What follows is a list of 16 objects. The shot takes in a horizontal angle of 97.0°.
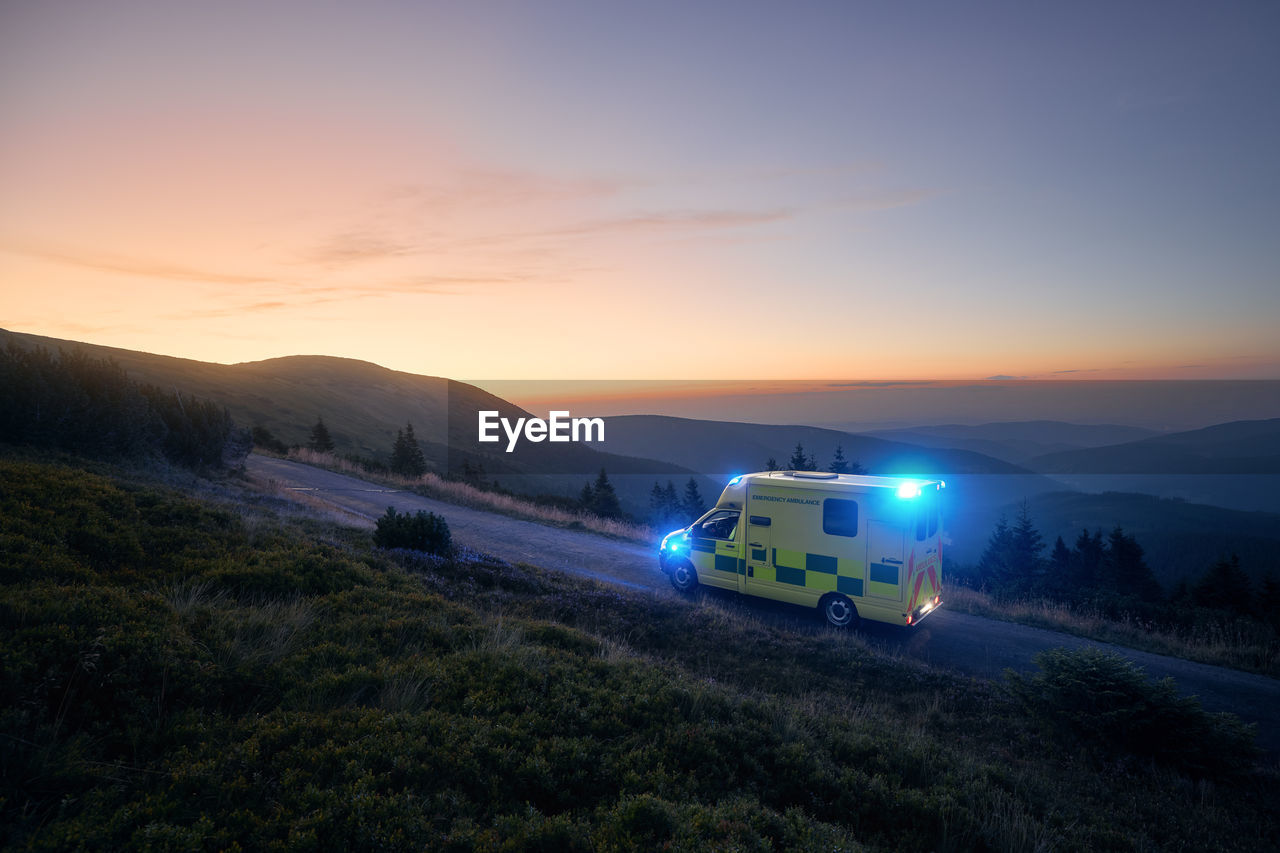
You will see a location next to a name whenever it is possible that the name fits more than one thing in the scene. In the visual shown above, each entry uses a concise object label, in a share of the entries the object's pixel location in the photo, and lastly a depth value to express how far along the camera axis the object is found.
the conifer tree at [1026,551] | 55.44
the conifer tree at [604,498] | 53.13
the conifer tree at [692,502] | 67.62
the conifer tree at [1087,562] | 50.10
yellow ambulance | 9.72
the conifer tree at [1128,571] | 45.72
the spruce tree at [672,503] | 62.90
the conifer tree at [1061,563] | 48.88
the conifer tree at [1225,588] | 33.00
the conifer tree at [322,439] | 54.81
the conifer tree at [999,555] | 55.12
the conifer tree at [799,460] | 48.22
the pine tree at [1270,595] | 28.61
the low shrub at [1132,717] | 6.36
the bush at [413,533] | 12.03
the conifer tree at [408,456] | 46.62
